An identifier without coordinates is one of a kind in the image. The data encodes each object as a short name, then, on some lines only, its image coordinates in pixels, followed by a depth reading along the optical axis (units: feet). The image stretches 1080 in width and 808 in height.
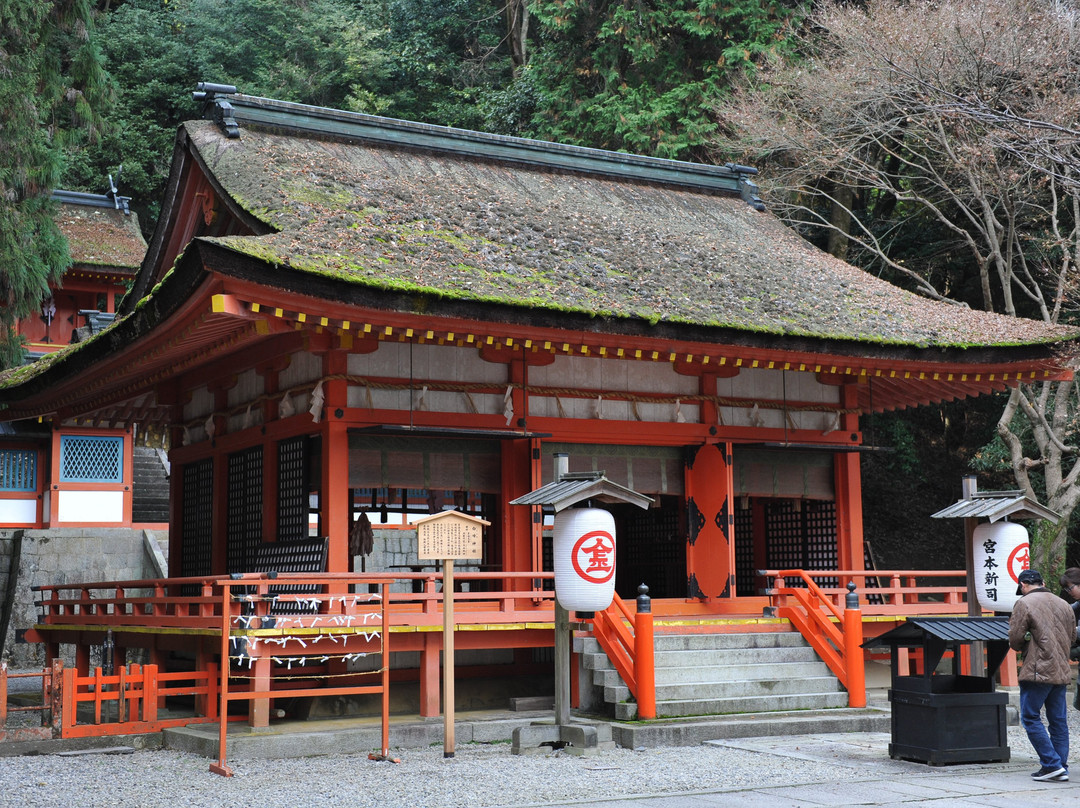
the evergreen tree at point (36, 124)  53.57
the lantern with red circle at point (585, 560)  31.45
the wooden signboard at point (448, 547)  30.19
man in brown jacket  26.58
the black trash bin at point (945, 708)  28.60
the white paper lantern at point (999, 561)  35.45
